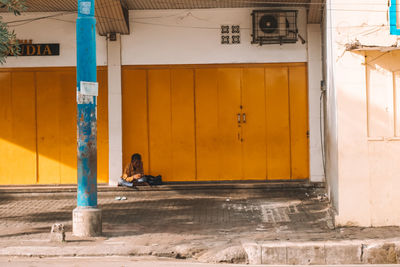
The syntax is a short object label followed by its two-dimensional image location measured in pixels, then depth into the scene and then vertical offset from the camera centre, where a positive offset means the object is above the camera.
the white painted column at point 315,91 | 14.09 +1.36
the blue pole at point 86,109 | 9.59 +0.71
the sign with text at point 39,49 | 14.35 +2.45
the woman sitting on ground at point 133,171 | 13.91 -0.37
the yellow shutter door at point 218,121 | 14.32 +0.73
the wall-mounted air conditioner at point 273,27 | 13.99 +2.79
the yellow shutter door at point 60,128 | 14.46 +0.65
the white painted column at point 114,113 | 14.30 +0.95
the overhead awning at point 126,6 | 13.61 +3.33
